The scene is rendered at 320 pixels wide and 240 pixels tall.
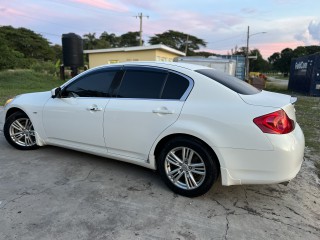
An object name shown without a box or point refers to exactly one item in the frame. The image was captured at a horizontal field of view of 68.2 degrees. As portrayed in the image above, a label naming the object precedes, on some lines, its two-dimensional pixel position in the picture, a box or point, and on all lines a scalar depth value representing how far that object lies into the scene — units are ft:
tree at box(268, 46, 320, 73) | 229.93
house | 71.54
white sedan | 8.10
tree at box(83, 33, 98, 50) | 151.12
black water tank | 47.81
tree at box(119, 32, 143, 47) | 162.01
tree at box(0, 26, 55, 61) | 129.10
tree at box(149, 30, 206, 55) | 160.82
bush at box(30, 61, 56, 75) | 77.80
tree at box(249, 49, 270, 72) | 232.69
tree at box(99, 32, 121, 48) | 170.78
